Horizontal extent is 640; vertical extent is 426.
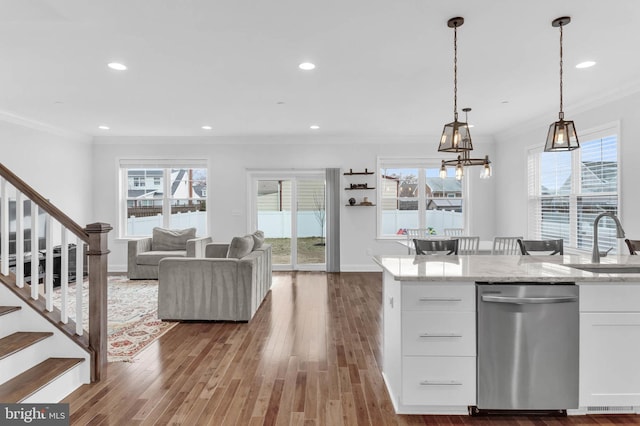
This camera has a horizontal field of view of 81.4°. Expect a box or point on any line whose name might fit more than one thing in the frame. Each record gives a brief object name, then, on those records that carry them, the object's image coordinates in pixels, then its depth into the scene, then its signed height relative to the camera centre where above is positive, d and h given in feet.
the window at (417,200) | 24.61 +0.72
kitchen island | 7.18 -2.48
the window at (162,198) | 24.81 +0.81
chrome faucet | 8.59 -0.93
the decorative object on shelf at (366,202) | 23.86 +0.56
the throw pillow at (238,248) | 14.10 -1.43
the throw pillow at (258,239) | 17.01 -1.35
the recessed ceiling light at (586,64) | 11.84 +4.75
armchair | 21.08 -2.34
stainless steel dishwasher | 7.19 -2.64
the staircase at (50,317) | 8.09 -2.53
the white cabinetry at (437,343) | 7.31 -2.61
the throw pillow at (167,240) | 22.62 -1.82
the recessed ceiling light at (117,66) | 11.94 +4.70
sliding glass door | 24.89 -0.37
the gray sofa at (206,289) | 13.56 -2.88
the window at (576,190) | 15.06 +0.97
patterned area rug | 11.20 -4.07
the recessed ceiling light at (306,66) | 11.96 +4.73
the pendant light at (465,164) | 14.15 +1.86
